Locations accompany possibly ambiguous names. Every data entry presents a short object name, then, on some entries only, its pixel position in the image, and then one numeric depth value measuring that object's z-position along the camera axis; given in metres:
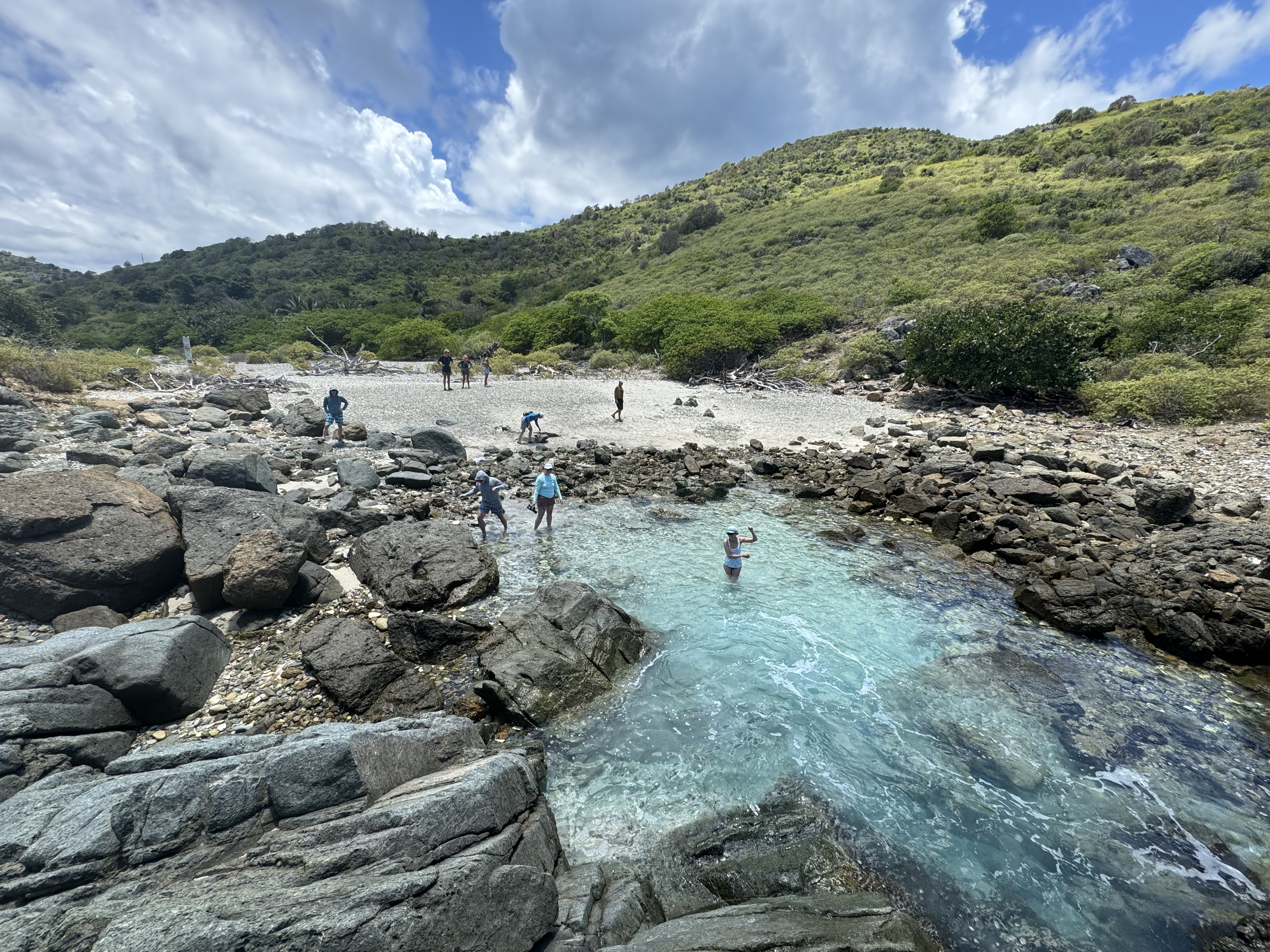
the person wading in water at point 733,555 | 10.78
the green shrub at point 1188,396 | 17.05
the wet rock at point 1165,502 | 12.20
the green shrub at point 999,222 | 44.88
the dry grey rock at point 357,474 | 13.89
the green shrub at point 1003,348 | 21.64
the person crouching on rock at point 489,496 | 11.97
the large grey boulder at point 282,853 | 2.88
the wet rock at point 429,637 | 8.07
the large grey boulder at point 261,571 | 7.95
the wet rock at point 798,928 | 3.52
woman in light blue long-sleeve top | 12.27
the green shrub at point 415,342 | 48.09
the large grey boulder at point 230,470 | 11.02
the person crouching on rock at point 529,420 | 20.16
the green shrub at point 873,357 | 30.66
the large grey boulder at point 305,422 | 18.77
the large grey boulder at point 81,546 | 7.28
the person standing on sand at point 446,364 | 28.78
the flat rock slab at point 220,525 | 8.09
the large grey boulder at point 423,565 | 9.31
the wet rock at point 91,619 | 7.19
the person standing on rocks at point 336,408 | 17.25
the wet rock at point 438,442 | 17.52
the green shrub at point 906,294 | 37.75
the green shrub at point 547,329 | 47.72
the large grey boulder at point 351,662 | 6.89
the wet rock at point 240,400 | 21.09
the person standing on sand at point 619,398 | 23.52
